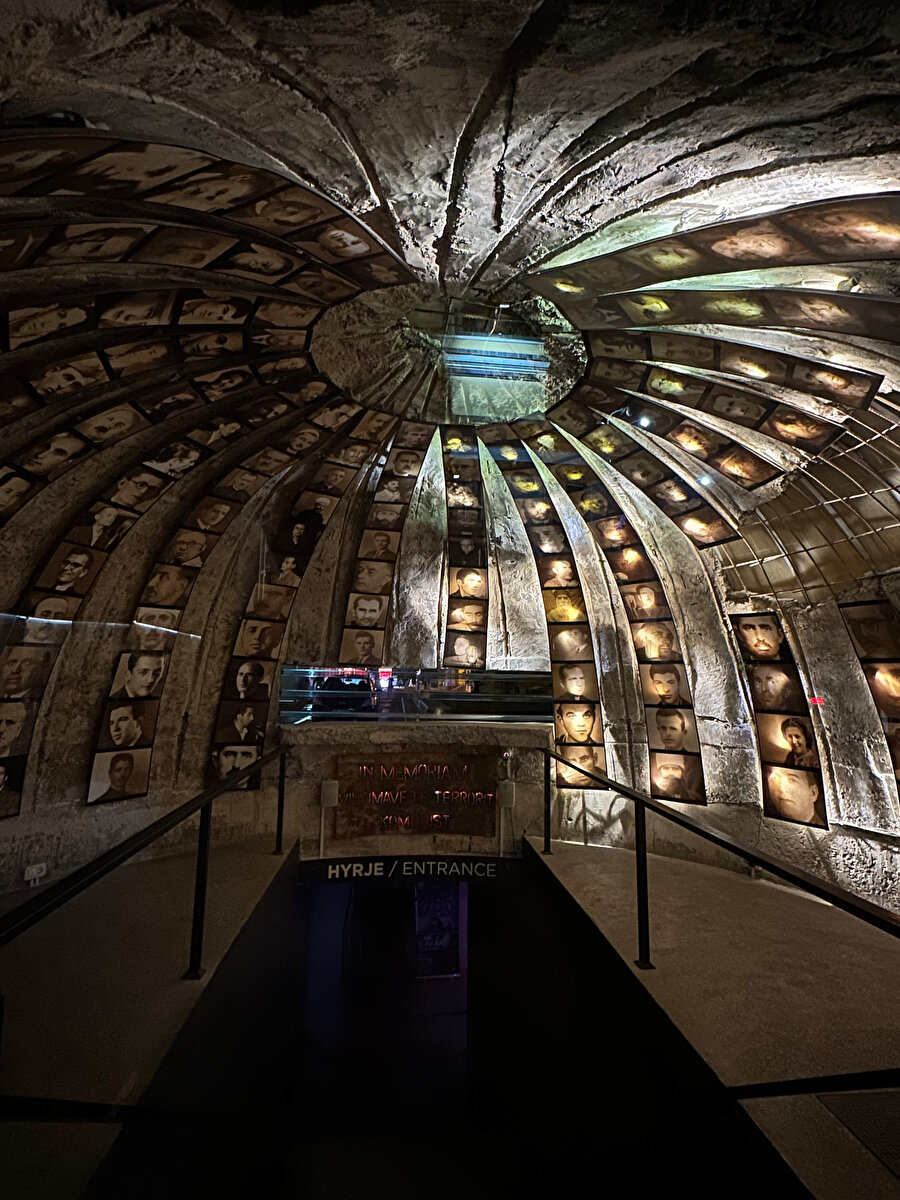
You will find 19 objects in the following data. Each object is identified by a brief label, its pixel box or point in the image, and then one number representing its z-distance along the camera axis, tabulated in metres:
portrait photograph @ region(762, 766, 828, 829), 6.36
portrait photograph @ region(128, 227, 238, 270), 3.38
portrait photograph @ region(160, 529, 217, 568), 7.14
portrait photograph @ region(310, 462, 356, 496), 7.27
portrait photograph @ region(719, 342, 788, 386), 4.55
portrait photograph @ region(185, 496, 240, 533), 7.03
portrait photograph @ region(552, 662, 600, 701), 8.42
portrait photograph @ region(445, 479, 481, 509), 8.07
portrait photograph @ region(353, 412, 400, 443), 6.36
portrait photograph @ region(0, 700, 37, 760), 6.22
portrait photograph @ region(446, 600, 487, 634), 8.85
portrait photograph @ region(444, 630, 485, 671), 8.78
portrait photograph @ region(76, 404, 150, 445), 5.17
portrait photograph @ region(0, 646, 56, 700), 6.16
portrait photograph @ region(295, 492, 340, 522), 7.61
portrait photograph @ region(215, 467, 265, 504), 6.79
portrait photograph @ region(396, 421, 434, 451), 6.74
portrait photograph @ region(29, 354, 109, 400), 4.46
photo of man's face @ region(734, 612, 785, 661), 6.75
